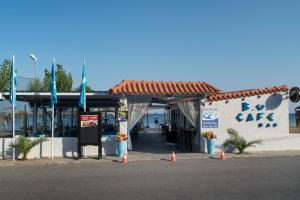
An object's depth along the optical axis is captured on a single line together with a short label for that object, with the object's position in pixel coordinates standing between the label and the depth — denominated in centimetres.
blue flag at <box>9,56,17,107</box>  1843
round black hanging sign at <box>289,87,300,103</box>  2106
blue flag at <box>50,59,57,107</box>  1864
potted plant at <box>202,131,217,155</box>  1977
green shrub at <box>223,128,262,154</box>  1997
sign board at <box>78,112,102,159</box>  1837
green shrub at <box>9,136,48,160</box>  1809
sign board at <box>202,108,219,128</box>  2055
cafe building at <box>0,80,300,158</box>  1956
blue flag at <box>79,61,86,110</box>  1878
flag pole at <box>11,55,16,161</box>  1835
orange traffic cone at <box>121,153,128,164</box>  1692
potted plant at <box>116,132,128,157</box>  1891
